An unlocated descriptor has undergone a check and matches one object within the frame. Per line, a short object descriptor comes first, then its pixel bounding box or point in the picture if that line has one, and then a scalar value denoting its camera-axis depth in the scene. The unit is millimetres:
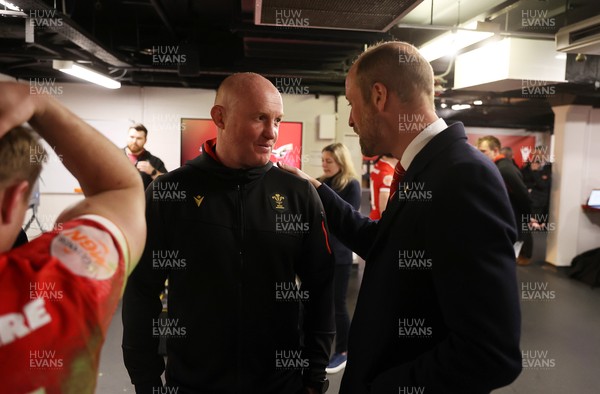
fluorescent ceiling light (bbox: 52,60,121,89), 5094
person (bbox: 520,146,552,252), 8884
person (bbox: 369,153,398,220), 4059
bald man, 1516
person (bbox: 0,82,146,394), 606
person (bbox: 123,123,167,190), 4984
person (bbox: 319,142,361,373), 3570
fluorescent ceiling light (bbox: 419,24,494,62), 3682
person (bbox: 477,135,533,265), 6343
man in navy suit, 1000
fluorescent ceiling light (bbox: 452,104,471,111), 9759
